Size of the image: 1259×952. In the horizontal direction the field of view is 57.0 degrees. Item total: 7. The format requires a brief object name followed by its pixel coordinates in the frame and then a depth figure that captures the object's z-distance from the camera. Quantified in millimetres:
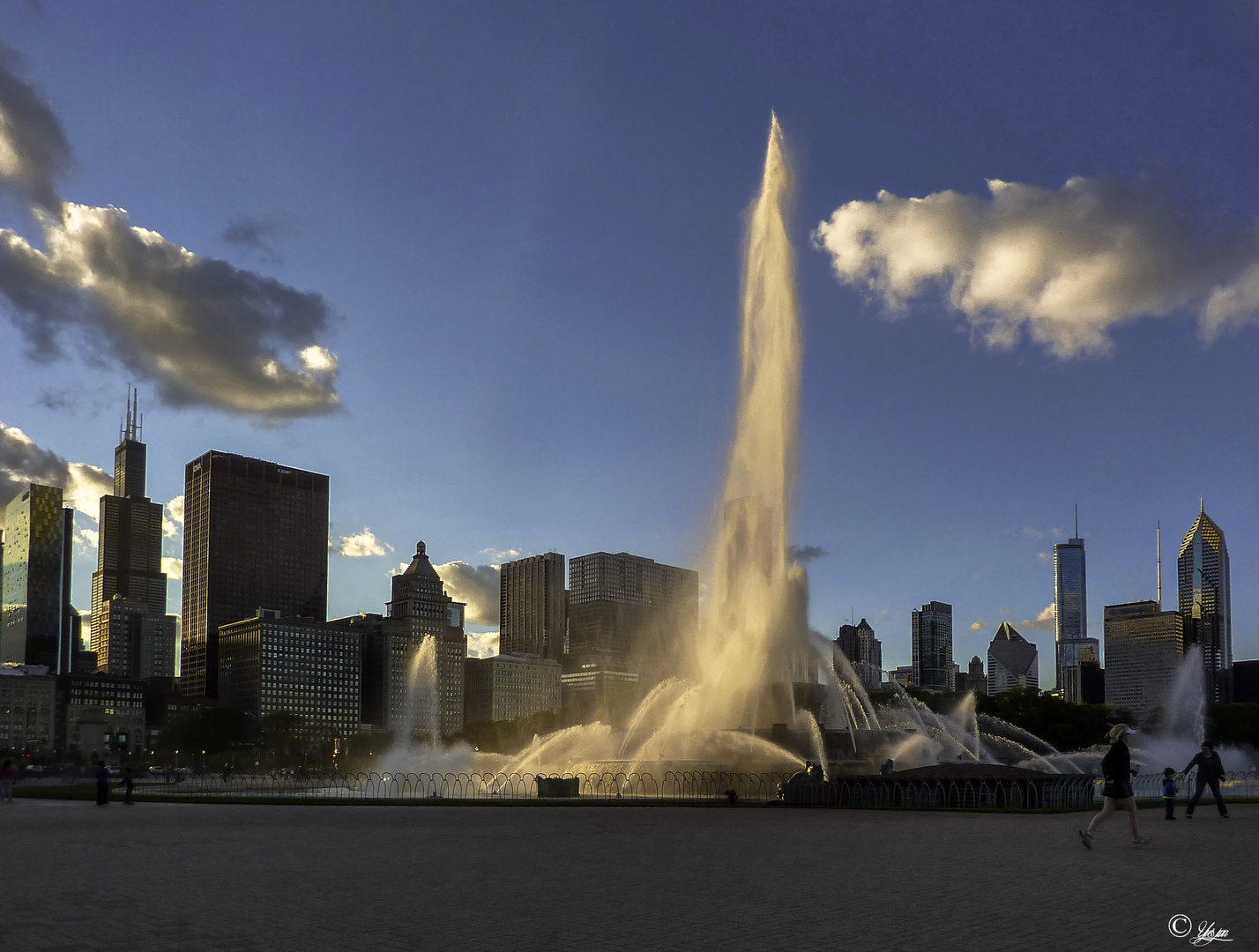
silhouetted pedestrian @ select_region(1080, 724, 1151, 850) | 19484
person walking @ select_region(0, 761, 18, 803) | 44438
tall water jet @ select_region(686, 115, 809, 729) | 58406
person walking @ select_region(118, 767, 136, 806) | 41938
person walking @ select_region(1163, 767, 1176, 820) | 27984
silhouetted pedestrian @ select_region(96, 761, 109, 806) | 40156
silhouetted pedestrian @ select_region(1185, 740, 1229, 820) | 27828
